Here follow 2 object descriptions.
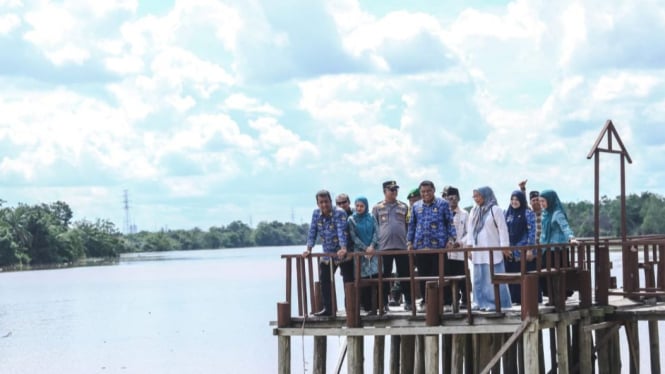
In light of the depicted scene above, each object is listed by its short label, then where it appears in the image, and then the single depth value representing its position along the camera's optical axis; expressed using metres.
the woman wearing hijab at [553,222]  15.44
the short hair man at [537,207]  15.98
